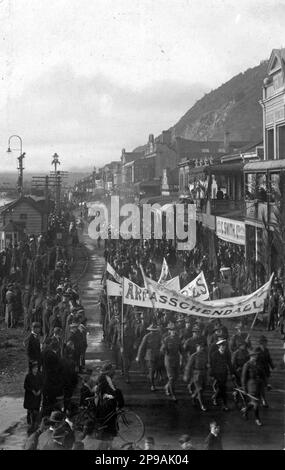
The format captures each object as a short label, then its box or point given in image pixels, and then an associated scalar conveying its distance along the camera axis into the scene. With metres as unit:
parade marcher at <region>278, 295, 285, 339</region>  19.52
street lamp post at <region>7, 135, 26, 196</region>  47.44
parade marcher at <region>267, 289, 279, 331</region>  20.09
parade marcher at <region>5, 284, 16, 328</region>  22.83
